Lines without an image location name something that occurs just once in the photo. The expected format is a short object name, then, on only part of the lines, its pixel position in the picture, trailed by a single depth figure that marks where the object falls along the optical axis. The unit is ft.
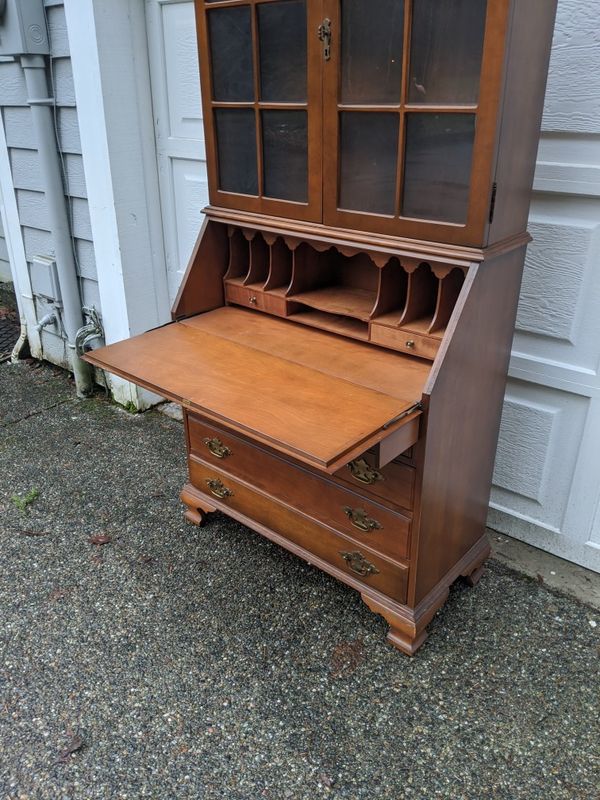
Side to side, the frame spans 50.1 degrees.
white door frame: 8.46
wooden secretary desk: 4.69
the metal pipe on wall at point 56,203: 9.33
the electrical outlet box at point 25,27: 8.95
